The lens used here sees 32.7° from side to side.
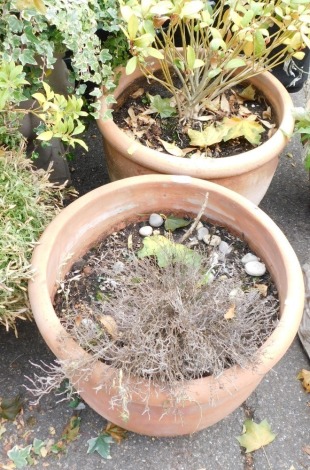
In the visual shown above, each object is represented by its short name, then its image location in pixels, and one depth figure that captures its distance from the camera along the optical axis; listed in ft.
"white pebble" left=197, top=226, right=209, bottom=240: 5.32
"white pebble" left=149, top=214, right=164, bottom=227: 5.38
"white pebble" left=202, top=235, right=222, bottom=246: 5.24
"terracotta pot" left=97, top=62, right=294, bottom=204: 5.35
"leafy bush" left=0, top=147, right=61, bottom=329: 4.66
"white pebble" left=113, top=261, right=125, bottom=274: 4.82
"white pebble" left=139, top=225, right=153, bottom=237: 5.33
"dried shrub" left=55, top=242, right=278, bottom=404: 3.87
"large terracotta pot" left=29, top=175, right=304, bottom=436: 4.04
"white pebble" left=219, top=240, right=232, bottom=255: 5.18
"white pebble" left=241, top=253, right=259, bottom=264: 5.09
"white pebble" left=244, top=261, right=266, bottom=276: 4.99
